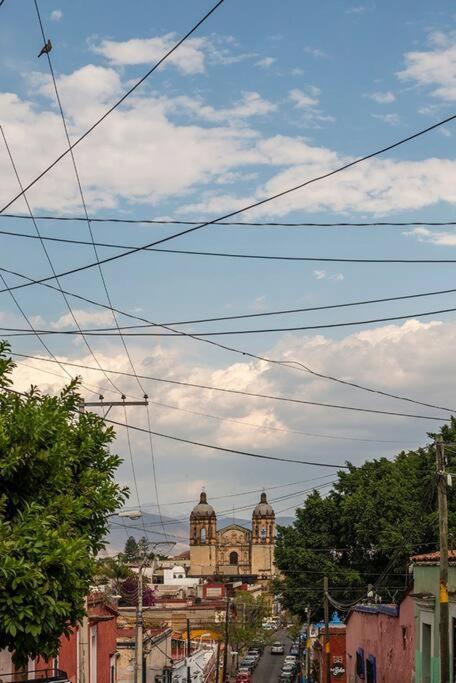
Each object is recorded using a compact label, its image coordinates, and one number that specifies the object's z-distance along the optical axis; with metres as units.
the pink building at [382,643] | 28.33
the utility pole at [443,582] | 21.98
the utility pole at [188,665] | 50.69
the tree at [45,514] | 12.81
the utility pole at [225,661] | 73.21
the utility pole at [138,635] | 33.94
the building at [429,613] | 22.70
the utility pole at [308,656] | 67.89
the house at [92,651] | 25.51
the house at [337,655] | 47.78
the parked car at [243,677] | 75.18
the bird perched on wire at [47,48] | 12.00
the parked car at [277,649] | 119.69
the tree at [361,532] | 54.94
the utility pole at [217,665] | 65.12
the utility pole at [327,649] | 44.28
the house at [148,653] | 42.31
